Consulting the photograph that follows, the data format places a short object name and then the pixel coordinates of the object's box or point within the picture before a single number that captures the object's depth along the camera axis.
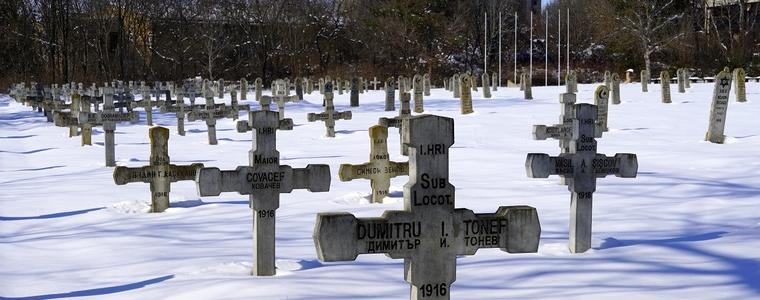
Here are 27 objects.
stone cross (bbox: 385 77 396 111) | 27.33
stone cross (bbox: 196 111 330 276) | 5.96
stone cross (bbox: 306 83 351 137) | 18.66
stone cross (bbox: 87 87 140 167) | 14.09
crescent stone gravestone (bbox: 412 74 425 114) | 25.72
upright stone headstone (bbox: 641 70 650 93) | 34.44
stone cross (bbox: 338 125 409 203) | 9.13
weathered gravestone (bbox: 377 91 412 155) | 17.55
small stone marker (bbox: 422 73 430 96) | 37.53
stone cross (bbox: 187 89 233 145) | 18.20
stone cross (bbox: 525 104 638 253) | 6.58
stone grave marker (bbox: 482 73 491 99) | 33.50
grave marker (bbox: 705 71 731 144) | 14.80
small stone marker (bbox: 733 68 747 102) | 25.86
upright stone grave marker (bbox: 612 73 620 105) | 26.81
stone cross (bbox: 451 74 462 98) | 35.14
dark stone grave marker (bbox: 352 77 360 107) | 31.05
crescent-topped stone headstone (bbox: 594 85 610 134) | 13.11
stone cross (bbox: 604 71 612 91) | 27.62
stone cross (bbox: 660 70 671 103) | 26.80
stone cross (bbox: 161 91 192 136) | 20.81
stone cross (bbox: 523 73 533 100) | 31.97
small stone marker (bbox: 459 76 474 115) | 24.19
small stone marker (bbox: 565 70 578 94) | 24.59
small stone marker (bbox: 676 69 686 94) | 32.94
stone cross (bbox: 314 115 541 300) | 3.55
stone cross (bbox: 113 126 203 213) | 9.04
